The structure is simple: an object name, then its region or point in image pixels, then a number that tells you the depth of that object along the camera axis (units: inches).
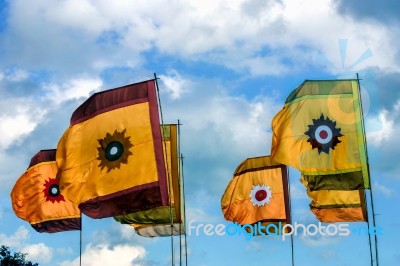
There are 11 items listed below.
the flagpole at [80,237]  1904.7
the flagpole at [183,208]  1651.8
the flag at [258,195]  1716.3
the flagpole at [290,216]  1716.3
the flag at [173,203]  1549.5
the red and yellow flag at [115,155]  1096.8
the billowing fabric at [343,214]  1620.3
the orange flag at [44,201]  1861.5
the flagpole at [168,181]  1104.3
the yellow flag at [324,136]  1210.6
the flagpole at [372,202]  1211.9
